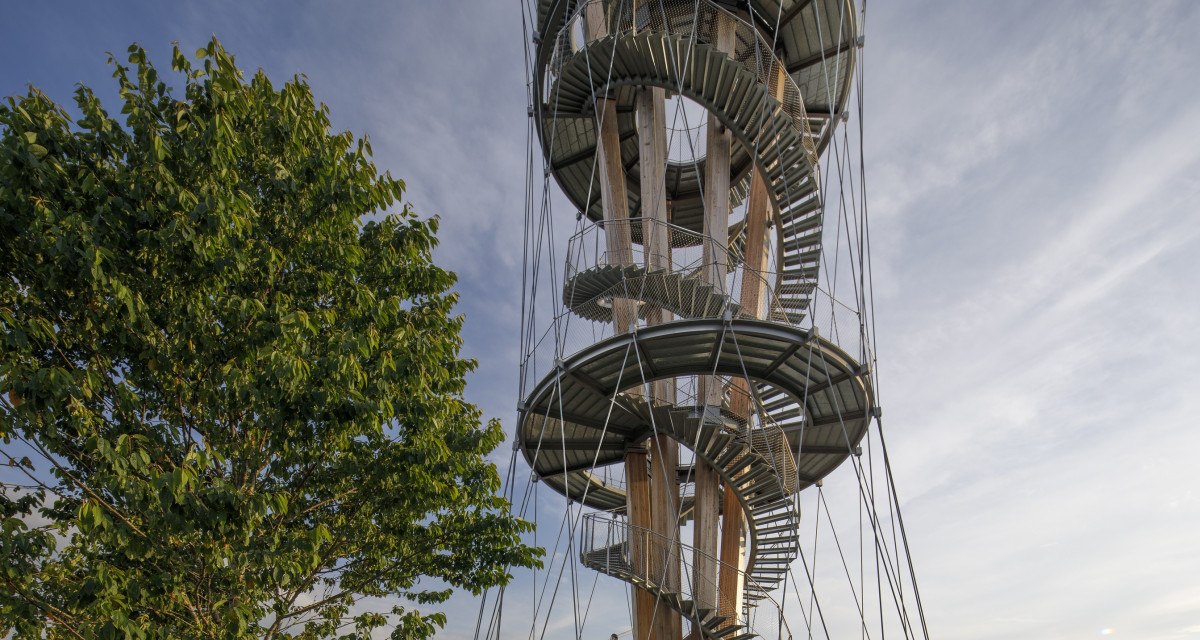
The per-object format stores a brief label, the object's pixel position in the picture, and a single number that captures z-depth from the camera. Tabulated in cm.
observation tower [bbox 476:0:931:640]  1487
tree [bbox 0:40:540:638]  683
